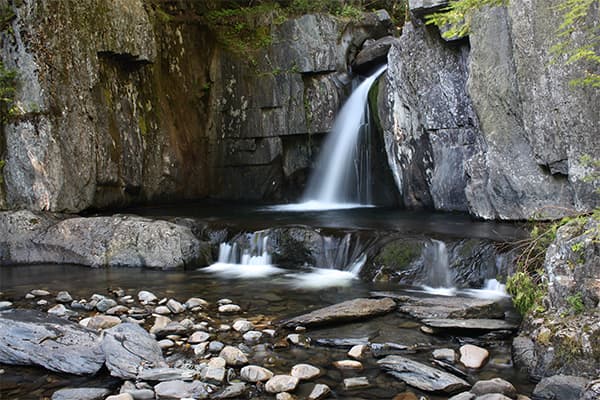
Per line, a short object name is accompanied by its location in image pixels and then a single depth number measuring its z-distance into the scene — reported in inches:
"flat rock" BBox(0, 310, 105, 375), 192.5
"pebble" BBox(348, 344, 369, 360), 200.7
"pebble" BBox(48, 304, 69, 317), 255.8
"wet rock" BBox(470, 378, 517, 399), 166.2
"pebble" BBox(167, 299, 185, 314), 260.7
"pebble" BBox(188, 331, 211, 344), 217.2
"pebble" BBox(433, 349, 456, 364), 195.6
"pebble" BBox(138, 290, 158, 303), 280.1
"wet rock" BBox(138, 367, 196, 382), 180.9
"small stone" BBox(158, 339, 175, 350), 211.9
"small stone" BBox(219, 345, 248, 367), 193.9
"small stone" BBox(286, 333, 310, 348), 214.7
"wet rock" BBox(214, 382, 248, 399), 169.9
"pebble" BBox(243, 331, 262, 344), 219.0
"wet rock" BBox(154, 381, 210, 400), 169.6
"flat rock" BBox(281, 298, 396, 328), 235.3
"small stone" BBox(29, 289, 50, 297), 295.9
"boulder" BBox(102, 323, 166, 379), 187.2
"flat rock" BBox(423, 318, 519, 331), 220.7
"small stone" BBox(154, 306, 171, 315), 258.4
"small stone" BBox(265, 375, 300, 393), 173.6
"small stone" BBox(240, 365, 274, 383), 181.2
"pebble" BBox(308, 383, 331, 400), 169.2
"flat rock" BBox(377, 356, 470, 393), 172.2
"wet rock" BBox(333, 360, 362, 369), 192.7
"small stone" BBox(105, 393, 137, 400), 165.0
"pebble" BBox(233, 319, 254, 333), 231.0
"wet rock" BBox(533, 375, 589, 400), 160.4
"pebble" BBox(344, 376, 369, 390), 177.2
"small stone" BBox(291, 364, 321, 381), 183.2
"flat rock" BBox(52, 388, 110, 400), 169.2
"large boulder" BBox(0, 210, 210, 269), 368.5
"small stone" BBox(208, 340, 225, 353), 207.4
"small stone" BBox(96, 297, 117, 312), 264.8
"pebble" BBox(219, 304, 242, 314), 260.6
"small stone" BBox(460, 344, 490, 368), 191.2
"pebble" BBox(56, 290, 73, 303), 282.0
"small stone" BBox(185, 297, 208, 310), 267.8
